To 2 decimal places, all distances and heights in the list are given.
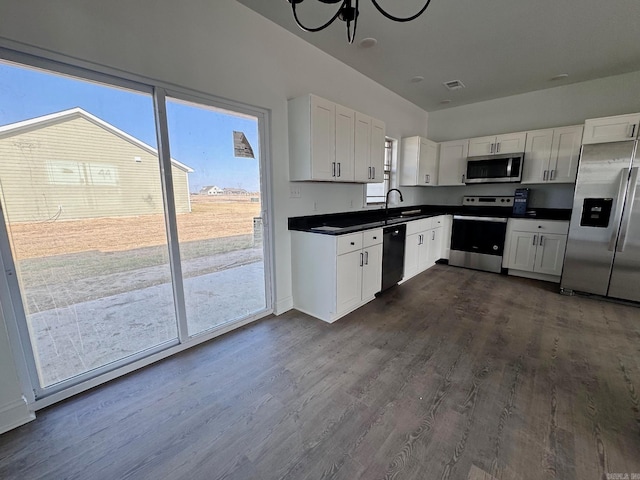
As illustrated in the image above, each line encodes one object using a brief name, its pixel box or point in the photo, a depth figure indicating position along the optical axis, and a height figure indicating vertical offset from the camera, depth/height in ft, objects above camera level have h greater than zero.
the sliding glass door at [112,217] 5.22 -0.49
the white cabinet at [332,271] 8.93 -2.66
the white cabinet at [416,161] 15.12 +1.90
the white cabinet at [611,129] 9.99 +2.46
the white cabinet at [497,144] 13.83 +2.64
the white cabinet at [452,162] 15.68 +1.90
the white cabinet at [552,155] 12.59 +1.86
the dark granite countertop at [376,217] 9.86 -1.08
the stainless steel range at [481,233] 14.08 -2.11
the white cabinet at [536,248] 12.55 -2.61
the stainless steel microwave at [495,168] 13.75 +1.35
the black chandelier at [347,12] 4.27 +2.92
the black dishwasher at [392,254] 11.18 -2.57
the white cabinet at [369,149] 10.66 +1.88
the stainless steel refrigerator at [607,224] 9.95 -1.16
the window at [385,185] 14.23 +0.50
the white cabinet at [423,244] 13.10 -2.65
